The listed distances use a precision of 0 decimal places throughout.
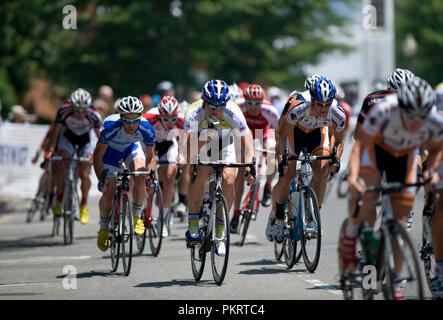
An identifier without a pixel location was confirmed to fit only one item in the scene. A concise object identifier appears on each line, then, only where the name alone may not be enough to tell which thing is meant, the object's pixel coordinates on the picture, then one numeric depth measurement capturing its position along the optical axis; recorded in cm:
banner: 2145
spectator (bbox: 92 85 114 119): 2109
